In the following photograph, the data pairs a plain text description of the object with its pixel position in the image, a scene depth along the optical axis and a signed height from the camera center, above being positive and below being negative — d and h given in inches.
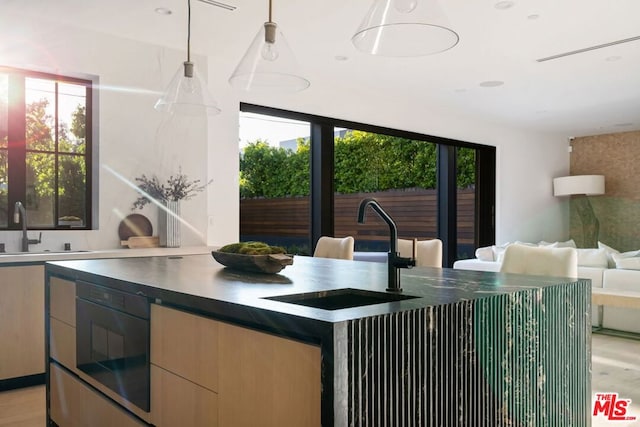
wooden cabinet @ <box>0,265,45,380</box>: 132.3 -26.3
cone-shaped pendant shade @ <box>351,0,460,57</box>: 77.9 +27.9
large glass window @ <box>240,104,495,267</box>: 232.1 +15.1
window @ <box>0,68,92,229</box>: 159.2 +20.1
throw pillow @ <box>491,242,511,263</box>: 236.0 -16.1
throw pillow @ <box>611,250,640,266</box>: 192.7 -14.6
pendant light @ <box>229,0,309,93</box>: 99.4 +28.2
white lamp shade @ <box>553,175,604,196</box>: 360.4 +20.4
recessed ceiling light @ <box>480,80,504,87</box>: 230.7 +56.8
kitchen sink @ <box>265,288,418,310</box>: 61.6 -9.8
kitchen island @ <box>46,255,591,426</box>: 45.2 -12.5
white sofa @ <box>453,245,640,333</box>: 182.7 -22.0
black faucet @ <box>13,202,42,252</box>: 153.2 -2.1
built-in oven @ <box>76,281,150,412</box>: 71.7 -18.1
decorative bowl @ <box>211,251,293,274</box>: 83.2 -7.4
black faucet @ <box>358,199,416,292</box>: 63.0 -5.0
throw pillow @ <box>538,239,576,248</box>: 254.7 -14.8
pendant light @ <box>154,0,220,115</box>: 123.2 +28.0
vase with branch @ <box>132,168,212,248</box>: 179.9 +5.1
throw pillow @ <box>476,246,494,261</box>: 241.0 -17.3
